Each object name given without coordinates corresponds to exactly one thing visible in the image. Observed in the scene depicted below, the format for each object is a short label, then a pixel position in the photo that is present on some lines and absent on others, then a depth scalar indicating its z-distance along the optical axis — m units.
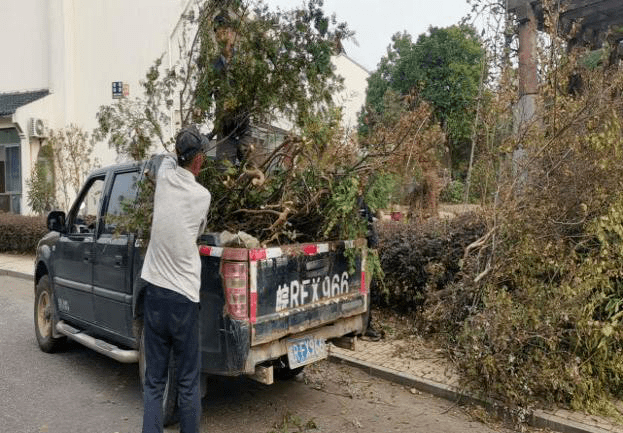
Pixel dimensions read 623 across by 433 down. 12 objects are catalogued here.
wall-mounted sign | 17.09
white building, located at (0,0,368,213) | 16.92
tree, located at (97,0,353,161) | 5.13
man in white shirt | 3.39
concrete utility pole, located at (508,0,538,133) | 5.89
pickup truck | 3.77
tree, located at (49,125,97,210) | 14.77
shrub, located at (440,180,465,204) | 18.59
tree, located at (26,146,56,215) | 16.06
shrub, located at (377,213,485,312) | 6.30
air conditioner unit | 17.23
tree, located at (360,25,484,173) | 28.64
